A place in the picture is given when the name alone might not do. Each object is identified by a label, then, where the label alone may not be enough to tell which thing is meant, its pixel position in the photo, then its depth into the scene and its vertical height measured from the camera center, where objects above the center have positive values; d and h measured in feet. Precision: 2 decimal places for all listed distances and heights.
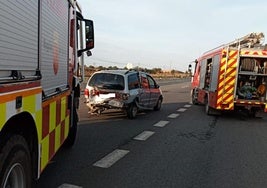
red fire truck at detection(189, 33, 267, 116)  26.15 +0.30
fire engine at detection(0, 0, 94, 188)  5.76 -0.40
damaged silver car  23.37 -1.67
